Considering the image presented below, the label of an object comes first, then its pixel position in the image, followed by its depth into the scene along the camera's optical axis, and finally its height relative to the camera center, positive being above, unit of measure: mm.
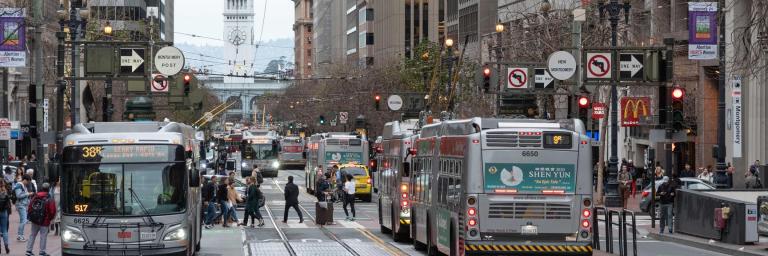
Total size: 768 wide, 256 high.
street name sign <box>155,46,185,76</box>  46062 +2004
